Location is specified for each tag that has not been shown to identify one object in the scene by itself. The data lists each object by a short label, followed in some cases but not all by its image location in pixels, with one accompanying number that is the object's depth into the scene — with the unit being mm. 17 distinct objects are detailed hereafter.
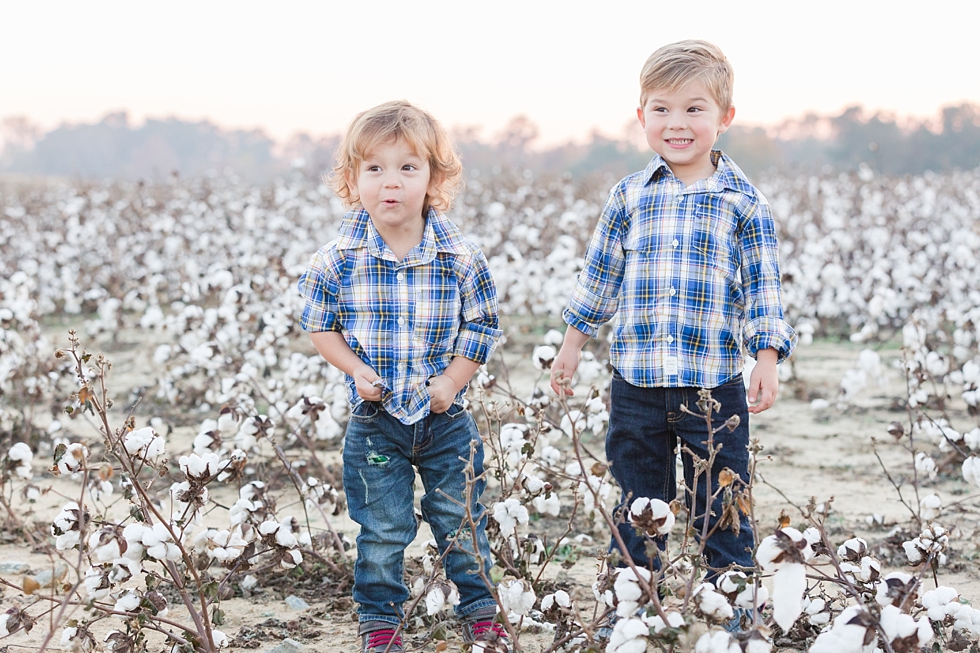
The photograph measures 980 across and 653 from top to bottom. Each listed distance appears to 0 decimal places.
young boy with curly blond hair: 2475
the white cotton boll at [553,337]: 4180
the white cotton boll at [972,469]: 3041
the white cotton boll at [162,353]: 4832
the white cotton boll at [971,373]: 3950
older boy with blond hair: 2467
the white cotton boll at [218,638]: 2377
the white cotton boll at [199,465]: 2137
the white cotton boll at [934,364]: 4375
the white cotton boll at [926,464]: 3471
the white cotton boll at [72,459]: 2061
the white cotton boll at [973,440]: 3291
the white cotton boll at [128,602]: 2148
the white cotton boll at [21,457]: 2854
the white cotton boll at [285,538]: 2414
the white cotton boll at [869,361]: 4750
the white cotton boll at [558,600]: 2248
